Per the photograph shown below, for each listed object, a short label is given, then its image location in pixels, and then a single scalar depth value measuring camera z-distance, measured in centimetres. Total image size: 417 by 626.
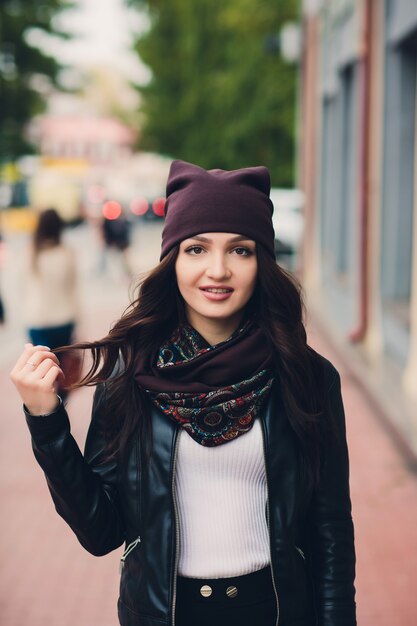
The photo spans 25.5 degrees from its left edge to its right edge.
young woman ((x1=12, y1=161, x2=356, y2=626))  203
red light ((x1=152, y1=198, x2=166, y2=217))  4162
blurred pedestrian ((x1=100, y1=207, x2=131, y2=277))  1958
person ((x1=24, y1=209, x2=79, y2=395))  737
